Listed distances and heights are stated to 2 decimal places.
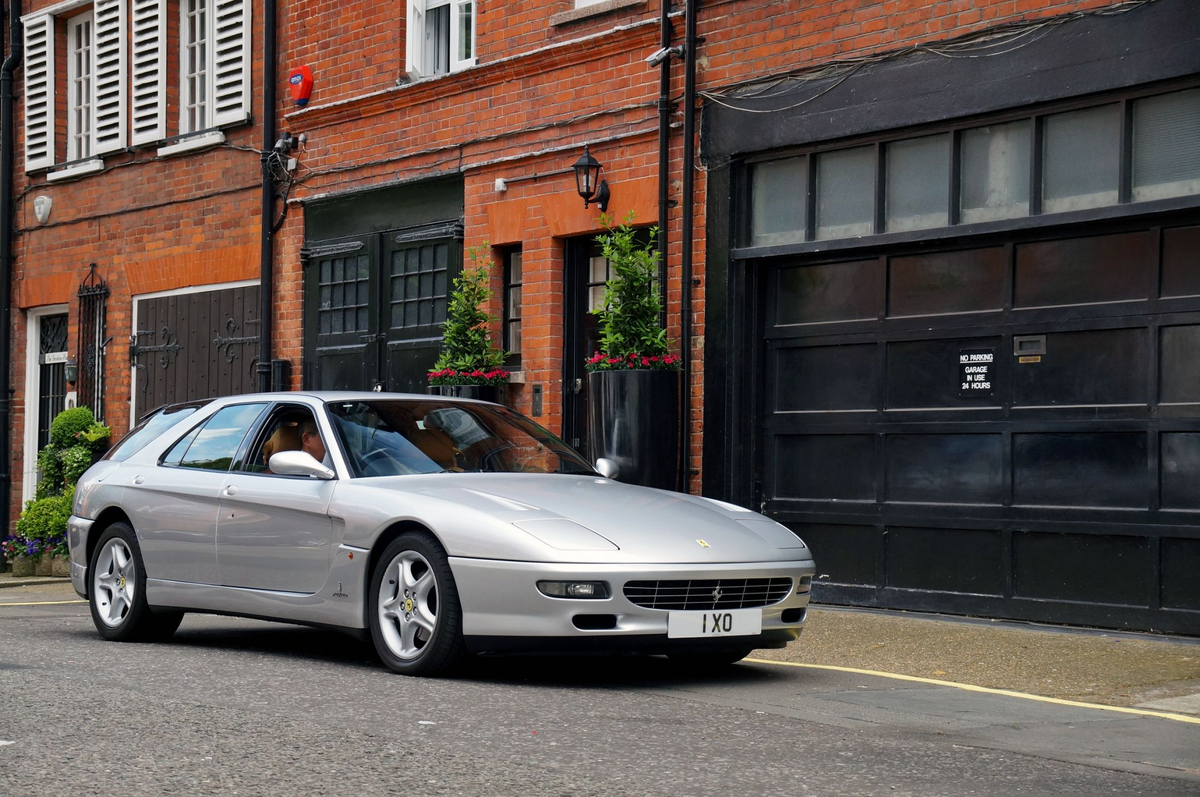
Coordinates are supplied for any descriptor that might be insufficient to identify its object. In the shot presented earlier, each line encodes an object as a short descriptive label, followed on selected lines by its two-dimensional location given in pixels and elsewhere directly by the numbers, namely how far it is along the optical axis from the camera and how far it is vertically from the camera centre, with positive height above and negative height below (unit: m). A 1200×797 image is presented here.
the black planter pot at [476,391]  13.16 +0.10
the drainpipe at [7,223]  18.99 +2.16
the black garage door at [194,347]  16.70 +0.57
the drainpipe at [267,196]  16.19 +2.04
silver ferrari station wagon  6.84 -0.63
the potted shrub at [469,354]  13.27 +0.41
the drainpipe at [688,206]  11.92 +1.47
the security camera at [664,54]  12.02 +2.61
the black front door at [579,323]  13.20 +0.67
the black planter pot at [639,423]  11.61 -0.12
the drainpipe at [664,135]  12.10 +2.02
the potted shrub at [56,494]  16.72 -1.04
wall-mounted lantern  12.59 +1.73
